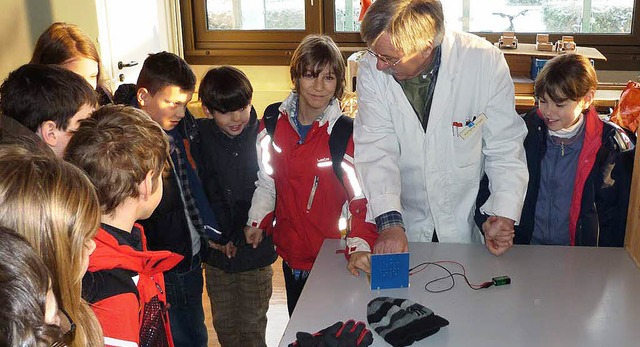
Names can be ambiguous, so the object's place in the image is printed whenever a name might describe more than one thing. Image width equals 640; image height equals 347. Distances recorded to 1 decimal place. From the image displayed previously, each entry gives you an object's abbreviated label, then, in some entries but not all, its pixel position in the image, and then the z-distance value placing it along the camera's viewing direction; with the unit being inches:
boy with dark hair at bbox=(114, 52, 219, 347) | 88.0
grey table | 60.9
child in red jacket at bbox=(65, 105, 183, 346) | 54.1
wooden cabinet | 144.3
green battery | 69.7
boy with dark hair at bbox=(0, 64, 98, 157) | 74.2
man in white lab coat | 76.4
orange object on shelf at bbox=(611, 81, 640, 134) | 106.2
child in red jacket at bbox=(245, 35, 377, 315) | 85.7
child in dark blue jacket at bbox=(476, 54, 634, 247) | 86.2
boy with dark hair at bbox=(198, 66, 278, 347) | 94.4
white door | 164.4
